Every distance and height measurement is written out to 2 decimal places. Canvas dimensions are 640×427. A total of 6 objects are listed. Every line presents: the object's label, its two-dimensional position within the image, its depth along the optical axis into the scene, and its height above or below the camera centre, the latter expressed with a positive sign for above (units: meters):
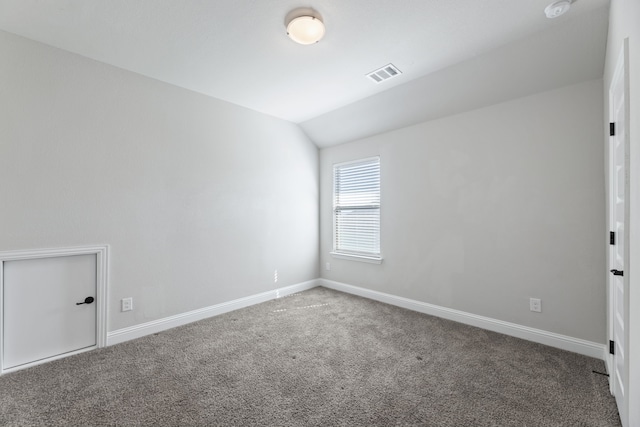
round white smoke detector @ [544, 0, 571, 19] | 1.91 +1.43
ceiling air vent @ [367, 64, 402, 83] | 2.84 +1.47
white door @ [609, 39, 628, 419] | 1.62 -0.01
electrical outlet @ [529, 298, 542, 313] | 2.71 -0.85
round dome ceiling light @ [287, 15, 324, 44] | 2.07 +1.39
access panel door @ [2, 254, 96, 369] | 2.31 -0.82
